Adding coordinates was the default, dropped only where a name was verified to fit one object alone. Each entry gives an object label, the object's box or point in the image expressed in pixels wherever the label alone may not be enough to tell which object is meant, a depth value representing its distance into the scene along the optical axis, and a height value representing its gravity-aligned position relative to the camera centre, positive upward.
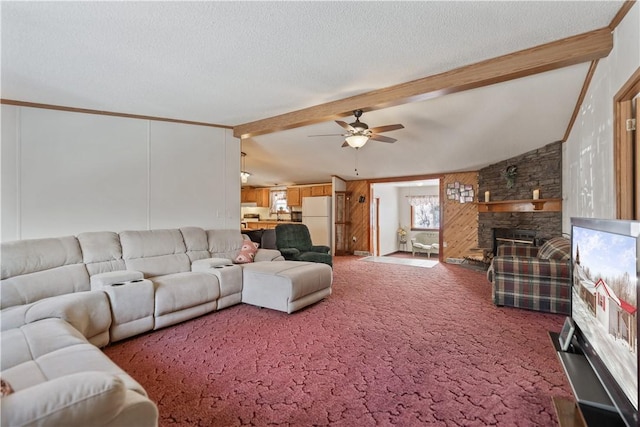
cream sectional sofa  1.01 -0.67
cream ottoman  3.38 -0.82
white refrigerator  8.02 -0.06
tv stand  1.18 -0.76
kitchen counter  9.41 -0.28
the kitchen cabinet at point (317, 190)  8.55 +0.70
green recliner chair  5.29 -0.59
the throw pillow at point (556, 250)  3.54 -0.46
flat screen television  0.98 -0.37
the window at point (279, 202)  9.62 +0.42
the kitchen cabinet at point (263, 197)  9.75 +0.58
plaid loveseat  3.47 -0.80
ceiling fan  3.65 +1.04
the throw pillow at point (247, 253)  4.22 -0.54
